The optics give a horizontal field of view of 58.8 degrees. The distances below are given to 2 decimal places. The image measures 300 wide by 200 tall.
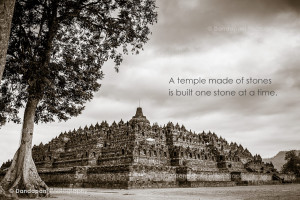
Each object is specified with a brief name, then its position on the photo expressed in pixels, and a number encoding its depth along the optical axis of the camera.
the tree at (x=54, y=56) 14.27
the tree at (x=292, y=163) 54.28
